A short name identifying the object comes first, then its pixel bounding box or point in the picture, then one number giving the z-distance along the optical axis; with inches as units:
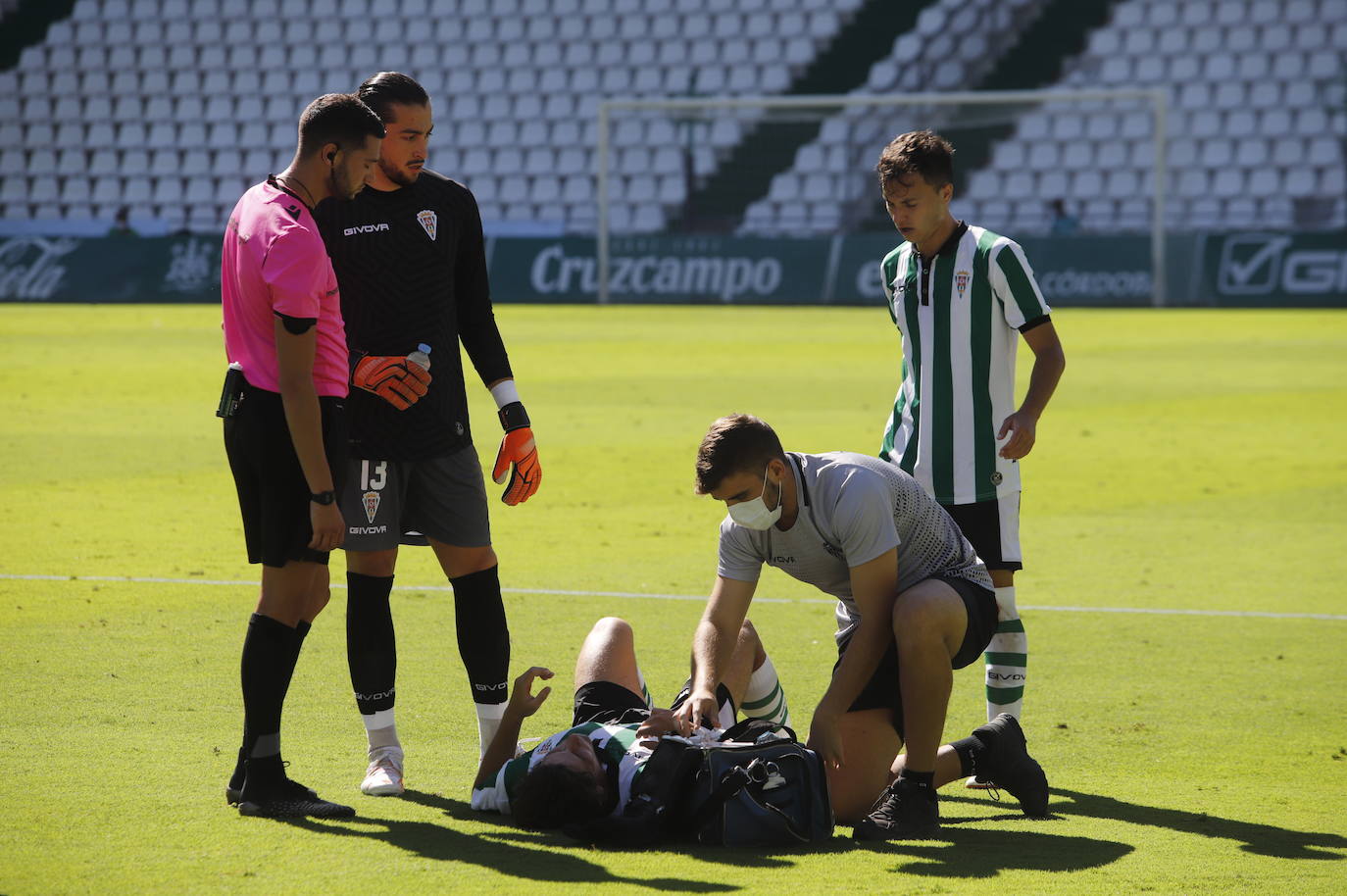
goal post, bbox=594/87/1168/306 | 2497.5
